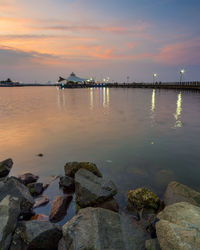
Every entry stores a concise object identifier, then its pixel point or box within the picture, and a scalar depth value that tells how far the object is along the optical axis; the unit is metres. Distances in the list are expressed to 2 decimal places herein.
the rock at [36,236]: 3.51
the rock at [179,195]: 4.67
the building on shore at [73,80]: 150.00
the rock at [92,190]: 4.84
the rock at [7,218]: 3.33
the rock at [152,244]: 3.16
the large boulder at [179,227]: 2.79
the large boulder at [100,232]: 3.11
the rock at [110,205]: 4.89
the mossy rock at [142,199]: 4.90
